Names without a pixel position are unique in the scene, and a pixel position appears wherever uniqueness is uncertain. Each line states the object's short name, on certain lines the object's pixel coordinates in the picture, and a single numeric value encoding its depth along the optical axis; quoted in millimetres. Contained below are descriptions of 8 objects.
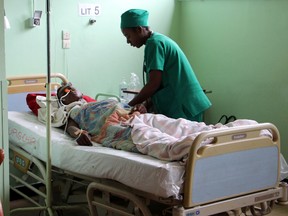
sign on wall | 4719
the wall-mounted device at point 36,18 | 4320
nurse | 3445
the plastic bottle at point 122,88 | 5055
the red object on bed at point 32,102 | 4036
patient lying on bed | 2734
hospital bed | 2545
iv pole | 3100
